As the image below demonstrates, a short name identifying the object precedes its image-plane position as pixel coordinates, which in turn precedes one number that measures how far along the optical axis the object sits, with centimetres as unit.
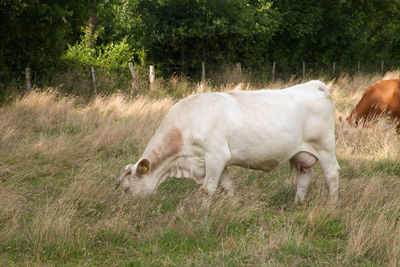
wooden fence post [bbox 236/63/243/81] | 1750
